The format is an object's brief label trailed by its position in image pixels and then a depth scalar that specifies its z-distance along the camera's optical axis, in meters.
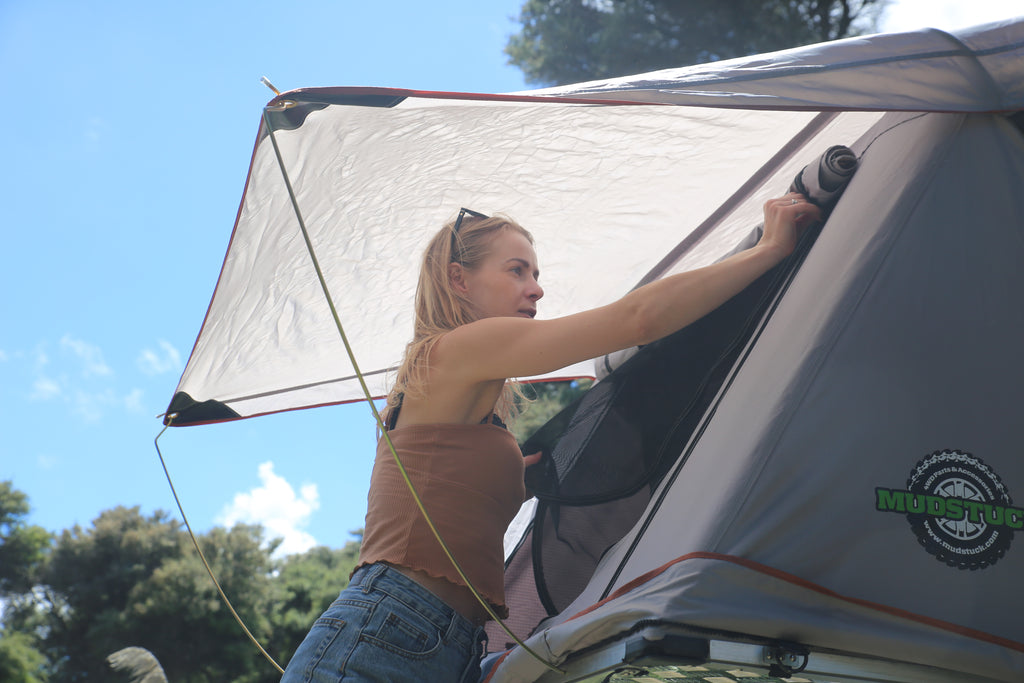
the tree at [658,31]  9.81
